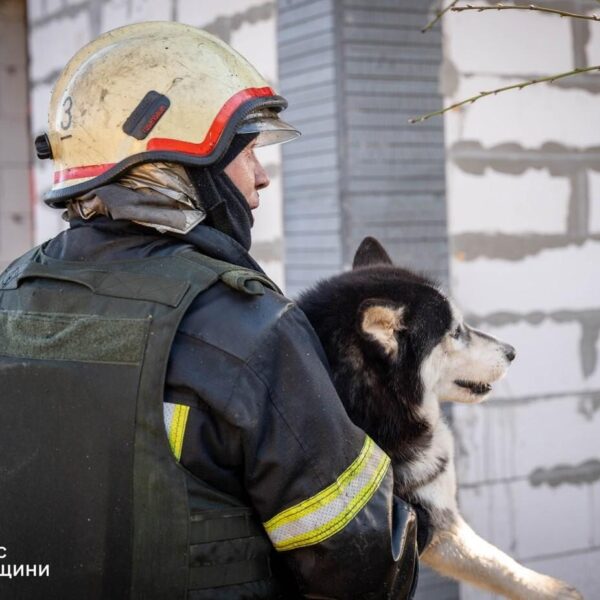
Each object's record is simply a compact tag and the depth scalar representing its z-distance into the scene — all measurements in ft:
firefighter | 6.70
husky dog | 8.82
